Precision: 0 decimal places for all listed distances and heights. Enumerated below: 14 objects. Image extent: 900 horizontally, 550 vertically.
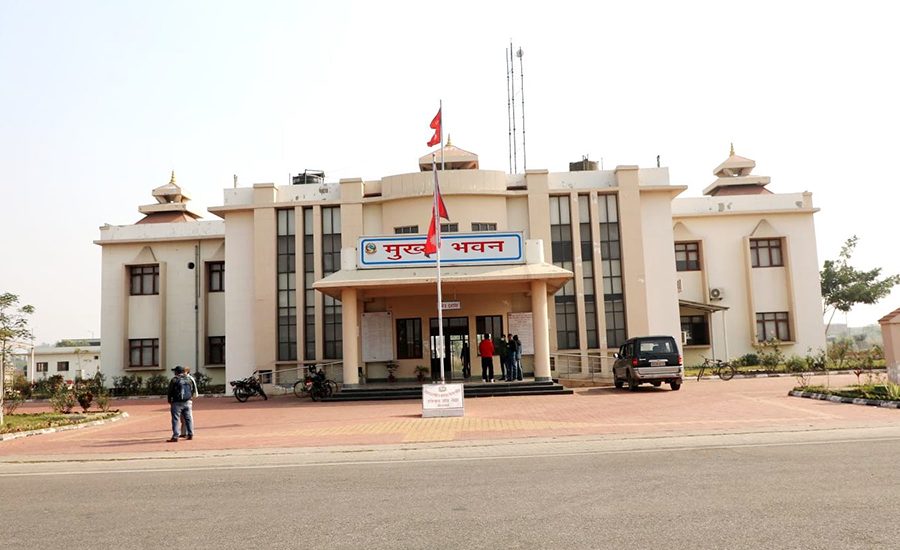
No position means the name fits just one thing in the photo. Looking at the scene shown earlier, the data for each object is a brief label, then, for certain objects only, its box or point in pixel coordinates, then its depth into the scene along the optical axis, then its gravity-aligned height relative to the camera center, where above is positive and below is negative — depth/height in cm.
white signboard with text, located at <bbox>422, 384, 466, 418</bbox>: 1719 -120
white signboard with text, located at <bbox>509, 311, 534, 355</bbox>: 2858 +86
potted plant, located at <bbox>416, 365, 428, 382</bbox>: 2818 -77
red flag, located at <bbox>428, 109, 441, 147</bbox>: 2196 +692
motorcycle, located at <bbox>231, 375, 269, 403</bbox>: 2530 -107
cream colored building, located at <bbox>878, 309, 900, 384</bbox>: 1938 -12
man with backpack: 1461 -78
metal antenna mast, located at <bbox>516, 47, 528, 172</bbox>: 3841 +1491
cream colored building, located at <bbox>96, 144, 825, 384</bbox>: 2855 +317
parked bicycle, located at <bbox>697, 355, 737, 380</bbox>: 2780 -109
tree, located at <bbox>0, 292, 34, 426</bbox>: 1878 +98
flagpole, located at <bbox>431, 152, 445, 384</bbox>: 2076 +391
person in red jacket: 2461 -26
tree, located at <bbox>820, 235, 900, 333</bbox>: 4488 +339
